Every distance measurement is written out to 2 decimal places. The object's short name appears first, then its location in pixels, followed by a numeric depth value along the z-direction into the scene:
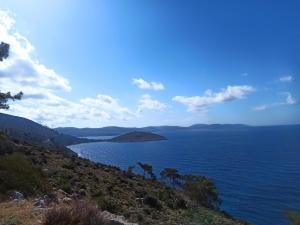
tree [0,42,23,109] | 8.69
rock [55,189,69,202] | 7.75
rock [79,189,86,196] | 11.09
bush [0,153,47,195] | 7.30
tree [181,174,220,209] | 32.80
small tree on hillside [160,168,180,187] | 40.49
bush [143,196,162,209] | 12.58
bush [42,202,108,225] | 4.00
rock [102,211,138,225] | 4.50
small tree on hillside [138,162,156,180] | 42.37
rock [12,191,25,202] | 6.68
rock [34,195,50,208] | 5.93
